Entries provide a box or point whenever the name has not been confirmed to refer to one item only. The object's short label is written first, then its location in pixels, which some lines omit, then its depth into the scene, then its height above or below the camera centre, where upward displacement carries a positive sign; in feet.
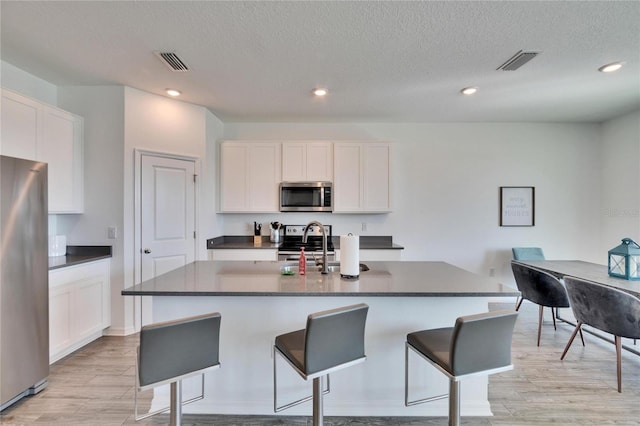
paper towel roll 6.53 -0.93
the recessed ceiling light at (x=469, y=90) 10.40 +4.30
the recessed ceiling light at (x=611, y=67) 8.62 +4.23
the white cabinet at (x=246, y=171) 13.73 +1.96
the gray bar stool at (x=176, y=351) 4.19 -1.96
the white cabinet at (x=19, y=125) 7.95 +2.43
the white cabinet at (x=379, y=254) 12.75 -1.66
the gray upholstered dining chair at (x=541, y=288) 9.52 -2.38
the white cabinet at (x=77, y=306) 8.39 -2.73
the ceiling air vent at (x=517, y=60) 8.01 +4.21
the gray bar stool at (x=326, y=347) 4.54 -2.06
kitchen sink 7.13 -1.35
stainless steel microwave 13.60 +0.81
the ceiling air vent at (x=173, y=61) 8.13 +4.26
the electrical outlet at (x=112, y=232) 10.50 -0.59
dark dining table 7.75 -1.78
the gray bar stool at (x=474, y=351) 4.55 -2.09
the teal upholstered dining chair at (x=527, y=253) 13.83 -1.75
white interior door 10.93 +0.03
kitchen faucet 6.68 -0.92
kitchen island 6.40 -2.94
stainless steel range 12.54 -1.29
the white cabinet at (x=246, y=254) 12.73 -1.64
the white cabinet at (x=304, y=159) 13.66 +2.49
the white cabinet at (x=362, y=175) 13.61 +1.77
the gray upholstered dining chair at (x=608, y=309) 7.14 -2.31
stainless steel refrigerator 6.34 -1.42
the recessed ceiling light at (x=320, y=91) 10.47 +4.30
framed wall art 14.53 +0.41
